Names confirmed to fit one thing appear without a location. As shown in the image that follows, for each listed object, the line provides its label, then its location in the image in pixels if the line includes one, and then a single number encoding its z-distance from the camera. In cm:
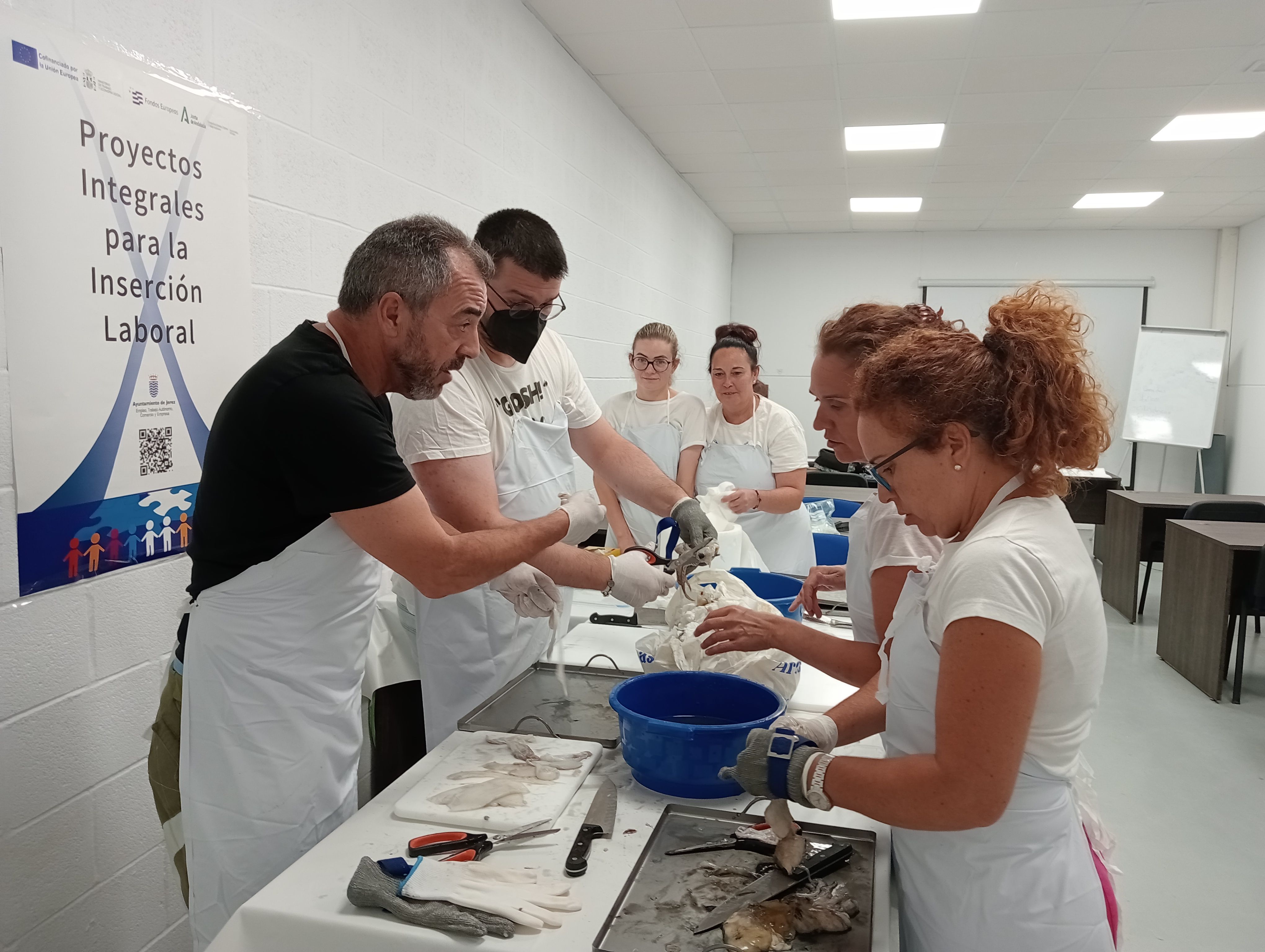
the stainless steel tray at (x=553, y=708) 161
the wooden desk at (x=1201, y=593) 425
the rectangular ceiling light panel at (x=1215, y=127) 509
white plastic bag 164
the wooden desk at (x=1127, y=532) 553
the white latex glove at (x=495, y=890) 103
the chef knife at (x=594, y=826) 114
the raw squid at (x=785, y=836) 113
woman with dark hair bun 354
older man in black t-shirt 131
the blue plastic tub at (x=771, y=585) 231
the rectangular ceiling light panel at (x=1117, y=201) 722
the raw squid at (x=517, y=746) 146
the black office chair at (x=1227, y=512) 505
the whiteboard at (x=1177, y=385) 831
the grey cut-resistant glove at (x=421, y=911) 101
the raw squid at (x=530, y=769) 138
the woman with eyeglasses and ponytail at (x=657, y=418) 377
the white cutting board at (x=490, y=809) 124
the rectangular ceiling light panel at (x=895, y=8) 362
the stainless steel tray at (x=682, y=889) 101
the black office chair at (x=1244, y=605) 410
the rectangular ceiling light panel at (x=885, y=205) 776
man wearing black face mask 185
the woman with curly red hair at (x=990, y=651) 98
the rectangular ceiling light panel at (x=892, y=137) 549
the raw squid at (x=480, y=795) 128
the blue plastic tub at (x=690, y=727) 130
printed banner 151
